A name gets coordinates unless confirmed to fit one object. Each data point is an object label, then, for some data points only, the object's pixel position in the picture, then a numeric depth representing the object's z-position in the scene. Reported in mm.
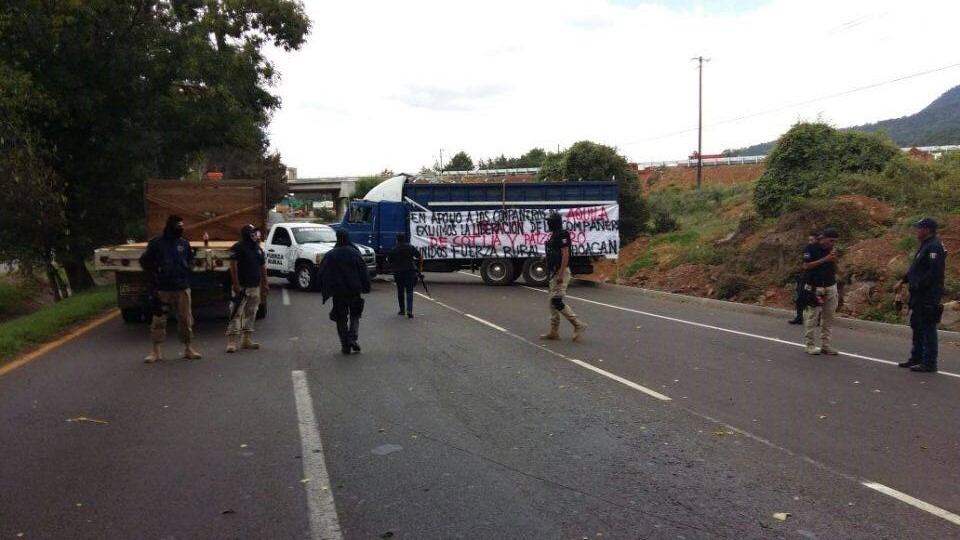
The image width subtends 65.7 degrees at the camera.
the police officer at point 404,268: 14242
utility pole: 51781
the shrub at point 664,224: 29406
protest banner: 22797
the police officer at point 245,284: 10305
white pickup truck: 20609
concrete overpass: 88688
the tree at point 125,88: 15414
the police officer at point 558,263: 10883
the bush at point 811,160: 22484
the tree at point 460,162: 103812
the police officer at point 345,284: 10172
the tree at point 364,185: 78562
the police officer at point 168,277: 9430
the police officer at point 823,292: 10219
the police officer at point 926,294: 8852
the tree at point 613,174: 29828
